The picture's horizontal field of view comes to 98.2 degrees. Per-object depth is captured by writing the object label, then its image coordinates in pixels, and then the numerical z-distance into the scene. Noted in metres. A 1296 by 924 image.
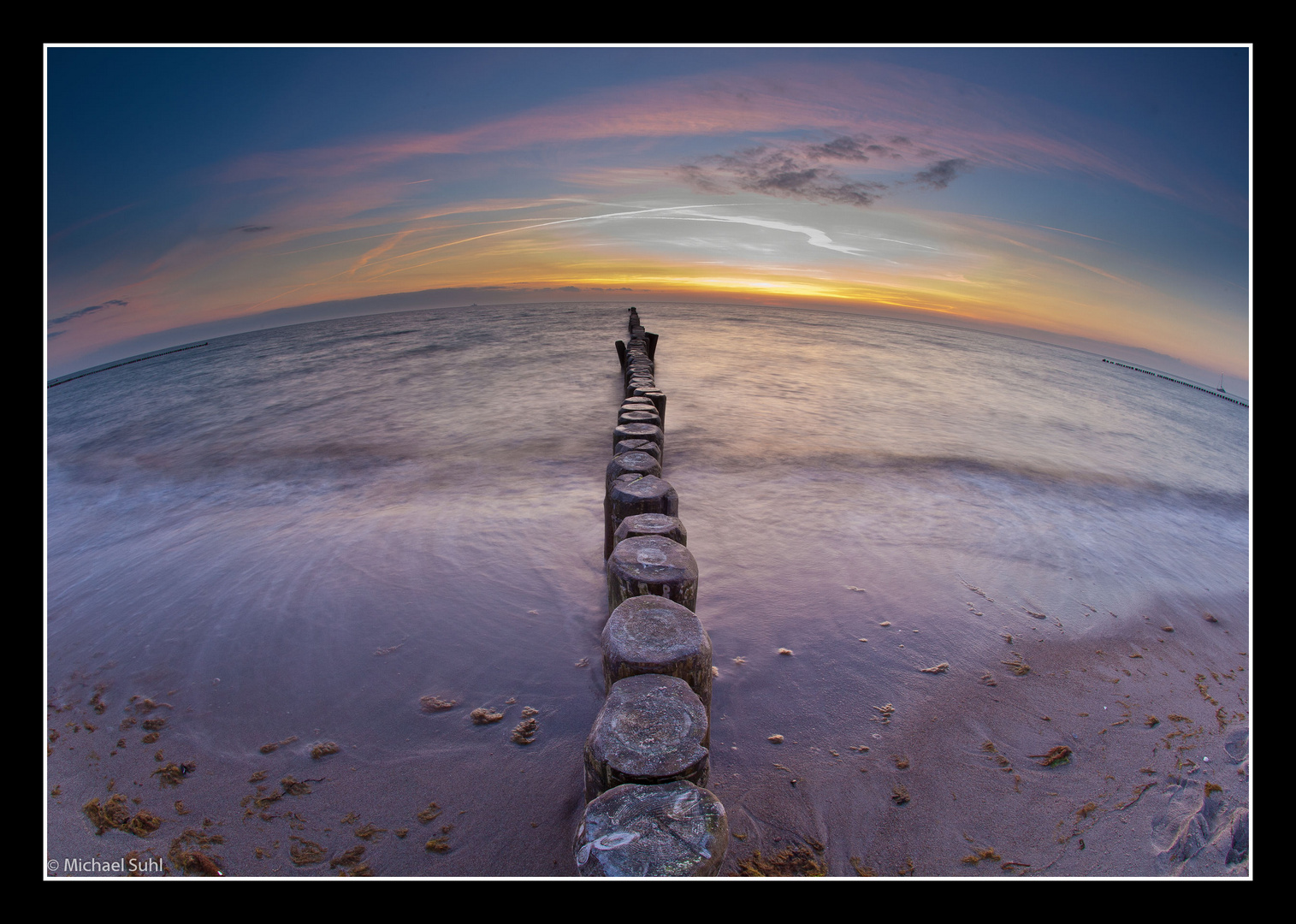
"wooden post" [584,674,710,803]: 1.45
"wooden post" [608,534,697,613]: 2.22
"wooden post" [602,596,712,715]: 1.80
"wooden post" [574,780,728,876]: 1.25
